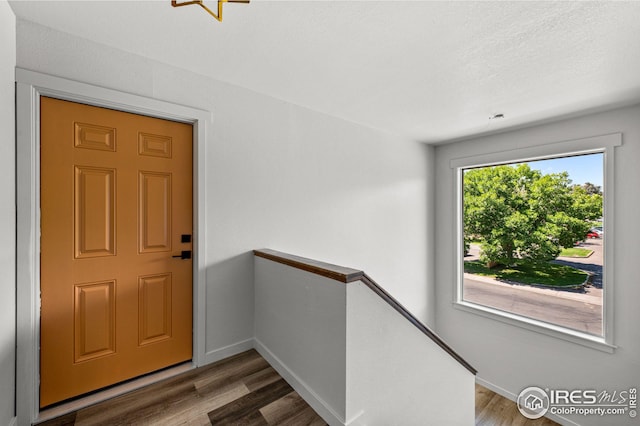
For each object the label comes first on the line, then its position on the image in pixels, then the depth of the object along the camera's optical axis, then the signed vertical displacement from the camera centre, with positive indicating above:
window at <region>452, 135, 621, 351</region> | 2.87 -0.31
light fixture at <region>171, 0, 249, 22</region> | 0.85 +0.66
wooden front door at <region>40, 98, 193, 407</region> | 1.56 -0.22
